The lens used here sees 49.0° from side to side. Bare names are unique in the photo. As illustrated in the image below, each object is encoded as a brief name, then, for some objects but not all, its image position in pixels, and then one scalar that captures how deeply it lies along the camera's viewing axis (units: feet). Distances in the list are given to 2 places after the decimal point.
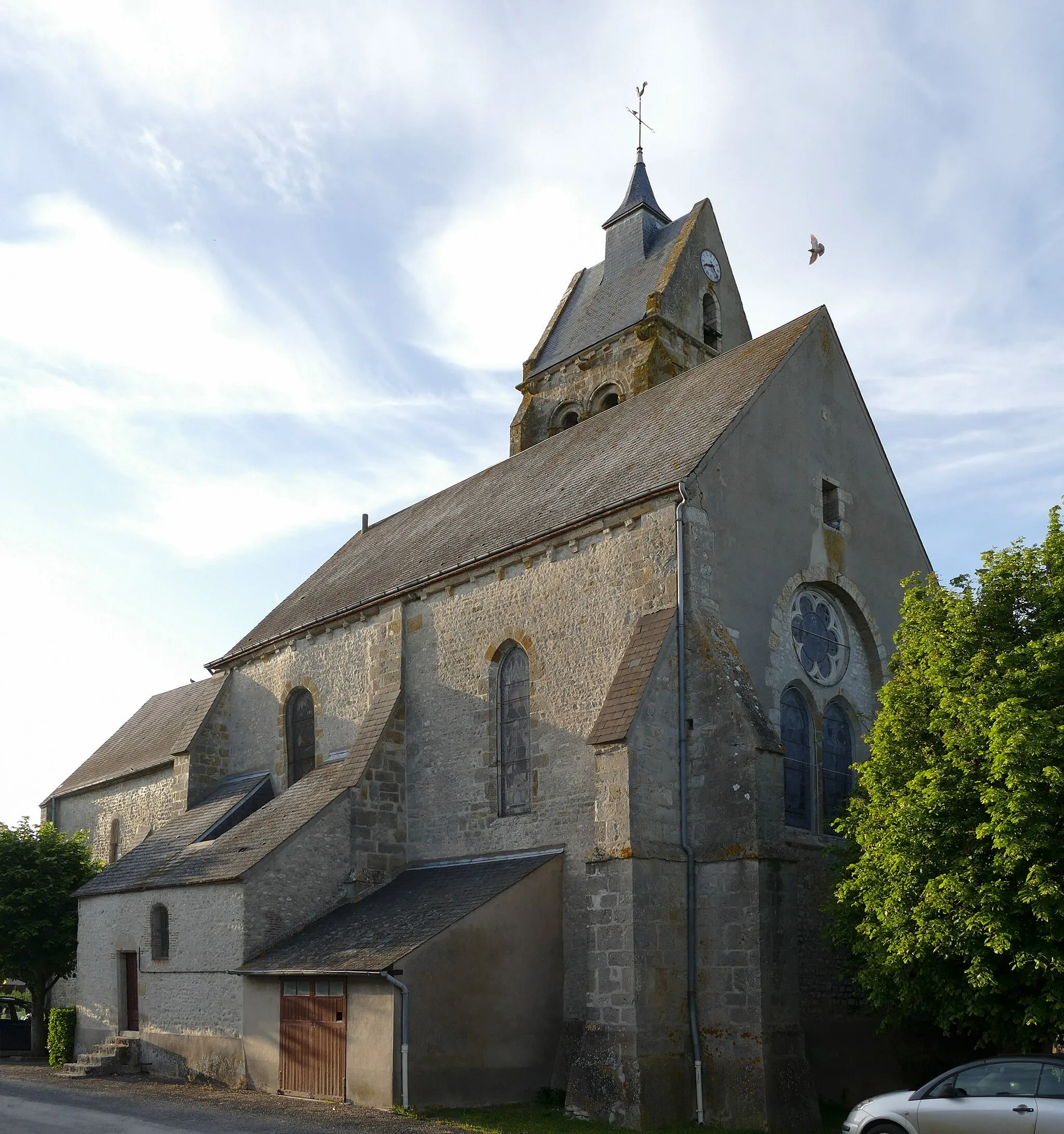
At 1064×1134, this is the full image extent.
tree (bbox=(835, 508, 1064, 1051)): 40.09
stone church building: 48.37
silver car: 35.68
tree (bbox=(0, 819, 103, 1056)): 79.00
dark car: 81.30
